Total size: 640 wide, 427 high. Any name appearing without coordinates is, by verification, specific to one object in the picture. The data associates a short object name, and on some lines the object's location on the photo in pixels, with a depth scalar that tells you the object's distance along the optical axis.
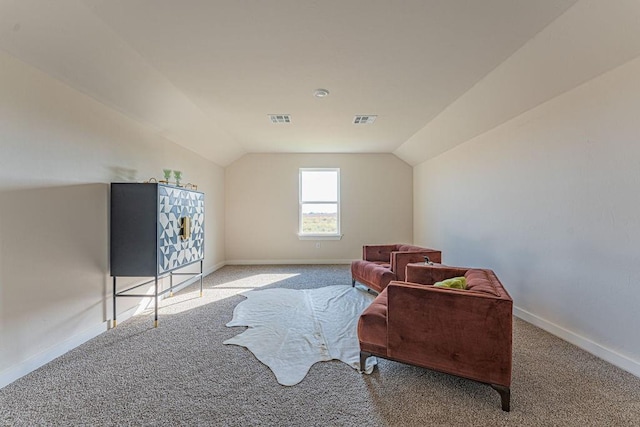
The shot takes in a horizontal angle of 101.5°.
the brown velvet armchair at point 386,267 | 3.50
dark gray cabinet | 2.75
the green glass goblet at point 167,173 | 3.29
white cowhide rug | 2.13
